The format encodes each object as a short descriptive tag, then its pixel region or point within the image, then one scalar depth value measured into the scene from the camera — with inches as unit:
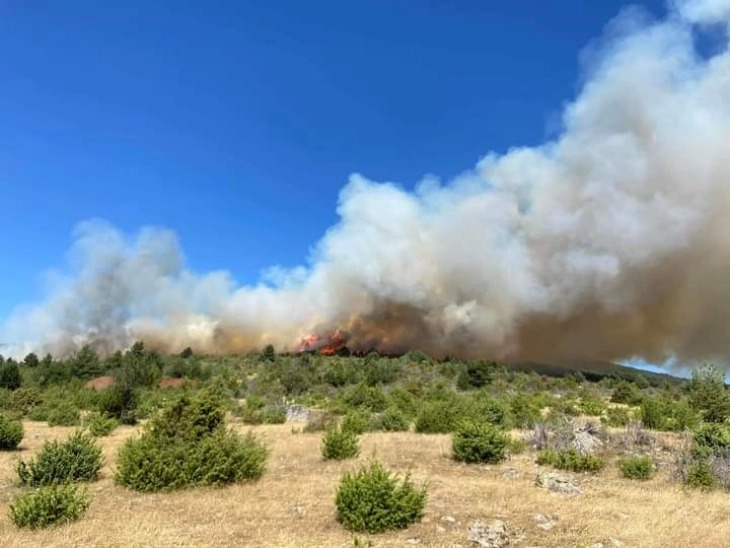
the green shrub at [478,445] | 910.4
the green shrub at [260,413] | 1574.8
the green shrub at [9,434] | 1039.6
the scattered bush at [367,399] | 1795.0
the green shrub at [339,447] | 911.7
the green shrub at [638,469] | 839.1
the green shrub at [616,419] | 1380.8
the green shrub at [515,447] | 995.3
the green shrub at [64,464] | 730.2
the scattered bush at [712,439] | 930.2
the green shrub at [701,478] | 783.7
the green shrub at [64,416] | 1553.9
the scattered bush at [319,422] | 1327.5
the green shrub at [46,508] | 531.2
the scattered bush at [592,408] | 1750.7
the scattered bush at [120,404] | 1556.3
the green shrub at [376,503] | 560.4
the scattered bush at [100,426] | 1213.3
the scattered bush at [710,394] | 1571.1
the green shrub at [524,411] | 1363.8
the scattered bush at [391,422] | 1331.2
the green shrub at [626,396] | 2260.1
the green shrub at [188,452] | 706.2
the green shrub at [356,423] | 1197.5
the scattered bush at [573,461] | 884.0
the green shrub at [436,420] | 1263.5
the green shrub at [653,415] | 1367.1
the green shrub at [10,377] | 2657.5
